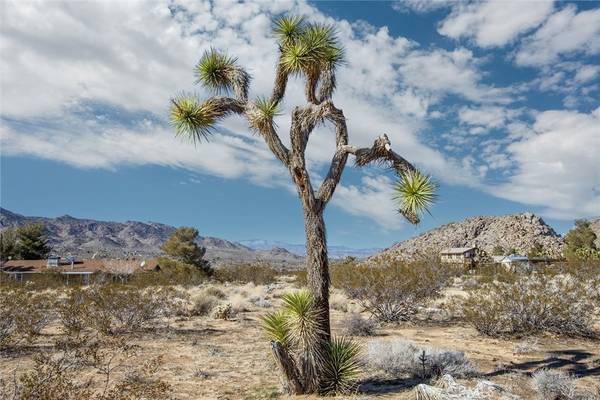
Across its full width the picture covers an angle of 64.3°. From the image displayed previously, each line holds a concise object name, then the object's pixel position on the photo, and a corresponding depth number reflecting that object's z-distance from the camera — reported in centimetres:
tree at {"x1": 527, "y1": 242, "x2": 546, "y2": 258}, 4339
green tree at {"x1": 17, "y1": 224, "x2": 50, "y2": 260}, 5088
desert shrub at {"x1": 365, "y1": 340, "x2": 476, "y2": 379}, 828
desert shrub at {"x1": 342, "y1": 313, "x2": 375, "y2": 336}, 1316
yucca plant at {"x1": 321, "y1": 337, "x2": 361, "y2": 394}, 739
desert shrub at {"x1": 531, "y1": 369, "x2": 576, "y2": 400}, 696
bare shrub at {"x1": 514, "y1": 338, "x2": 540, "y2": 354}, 1057
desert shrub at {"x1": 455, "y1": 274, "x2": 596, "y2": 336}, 1230
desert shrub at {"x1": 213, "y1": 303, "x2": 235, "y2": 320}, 1675
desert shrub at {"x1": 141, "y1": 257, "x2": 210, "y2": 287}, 2311
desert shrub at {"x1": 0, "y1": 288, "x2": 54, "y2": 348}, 1129
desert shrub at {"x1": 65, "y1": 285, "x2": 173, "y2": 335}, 1278
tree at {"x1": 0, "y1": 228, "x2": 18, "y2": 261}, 4872
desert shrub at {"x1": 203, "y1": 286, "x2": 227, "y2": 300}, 2242
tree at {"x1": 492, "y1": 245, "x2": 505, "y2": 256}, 5867
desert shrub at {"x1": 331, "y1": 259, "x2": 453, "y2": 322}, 1541
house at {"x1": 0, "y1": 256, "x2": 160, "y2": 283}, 4081
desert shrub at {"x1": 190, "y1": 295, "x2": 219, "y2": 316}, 1748
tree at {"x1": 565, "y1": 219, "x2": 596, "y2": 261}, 4969
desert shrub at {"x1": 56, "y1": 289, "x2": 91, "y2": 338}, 1166
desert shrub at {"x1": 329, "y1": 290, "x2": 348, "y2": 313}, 1866
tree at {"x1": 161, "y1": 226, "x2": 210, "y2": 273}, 4084
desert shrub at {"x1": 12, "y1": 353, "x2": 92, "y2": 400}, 480
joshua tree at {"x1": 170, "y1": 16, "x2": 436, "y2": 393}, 773
